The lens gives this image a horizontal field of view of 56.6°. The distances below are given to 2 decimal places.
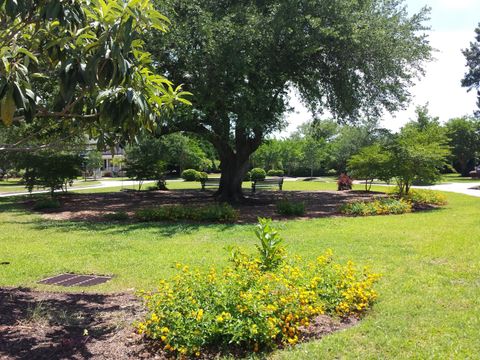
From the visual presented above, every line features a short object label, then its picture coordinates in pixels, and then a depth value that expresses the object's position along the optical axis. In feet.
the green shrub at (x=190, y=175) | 135.97
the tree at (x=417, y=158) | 55.57
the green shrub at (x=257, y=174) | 137.53
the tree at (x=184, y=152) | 107.84
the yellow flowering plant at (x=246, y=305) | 12.96
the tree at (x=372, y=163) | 59.47
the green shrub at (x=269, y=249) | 18.57
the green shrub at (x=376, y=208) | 48.08
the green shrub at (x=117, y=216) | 44.04
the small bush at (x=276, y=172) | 181.78
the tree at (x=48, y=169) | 60.70
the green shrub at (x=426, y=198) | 59.88
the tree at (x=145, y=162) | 84.94
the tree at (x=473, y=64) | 179.52
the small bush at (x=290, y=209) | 46.03
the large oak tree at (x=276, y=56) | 45.50
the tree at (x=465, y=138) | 157.48
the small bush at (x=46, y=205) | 53.47
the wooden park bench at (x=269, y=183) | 84.79
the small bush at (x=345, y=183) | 91.91
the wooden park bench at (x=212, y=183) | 99.30
